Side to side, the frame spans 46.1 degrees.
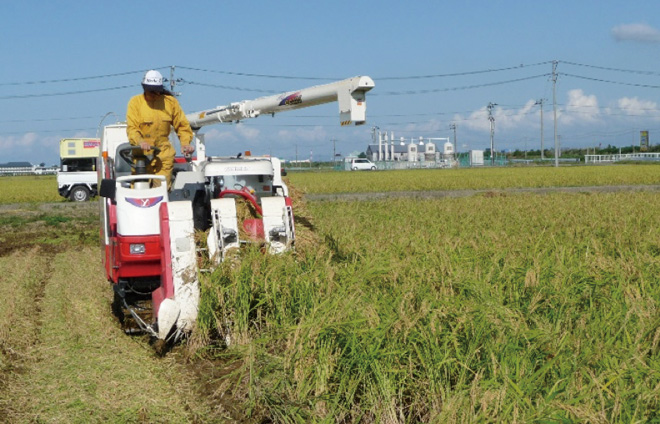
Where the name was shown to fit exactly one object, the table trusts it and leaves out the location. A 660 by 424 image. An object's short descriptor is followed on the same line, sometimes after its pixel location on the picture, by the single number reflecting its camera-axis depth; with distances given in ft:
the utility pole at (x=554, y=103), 230.97
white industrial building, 370.12
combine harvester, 20.56
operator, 25.08
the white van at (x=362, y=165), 264.52
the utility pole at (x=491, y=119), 389.15
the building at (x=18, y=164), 533.96
